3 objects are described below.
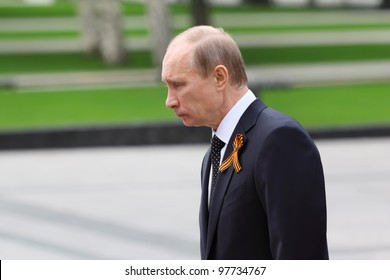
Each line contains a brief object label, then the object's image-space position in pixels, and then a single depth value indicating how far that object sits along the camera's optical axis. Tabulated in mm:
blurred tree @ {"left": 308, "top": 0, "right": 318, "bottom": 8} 60062
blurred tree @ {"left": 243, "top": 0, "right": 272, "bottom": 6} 57312
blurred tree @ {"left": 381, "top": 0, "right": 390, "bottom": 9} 52906
